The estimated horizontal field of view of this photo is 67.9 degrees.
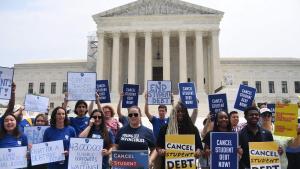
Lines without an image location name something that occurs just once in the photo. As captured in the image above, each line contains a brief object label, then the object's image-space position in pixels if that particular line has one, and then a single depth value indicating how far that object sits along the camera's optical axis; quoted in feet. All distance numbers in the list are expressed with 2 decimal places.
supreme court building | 103.11
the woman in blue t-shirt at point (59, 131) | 15.29
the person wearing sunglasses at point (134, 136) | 14.45
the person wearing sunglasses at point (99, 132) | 15.24
